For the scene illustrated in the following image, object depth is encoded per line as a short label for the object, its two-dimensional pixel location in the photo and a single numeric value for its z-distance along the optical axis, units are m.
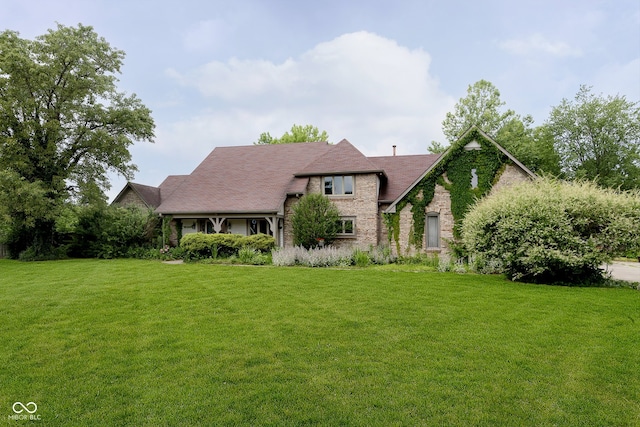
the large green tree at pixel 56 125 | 19.16
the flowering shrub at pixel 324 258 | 15.46
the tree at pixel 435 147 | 36.66
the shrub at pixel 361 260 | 15.66
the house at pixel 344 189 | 17.05
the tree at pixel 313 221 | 18.38
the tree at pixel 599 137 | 31.17
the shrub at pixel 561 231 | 10.91
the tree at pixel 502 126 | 31.28
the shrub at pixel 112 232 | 20.09
